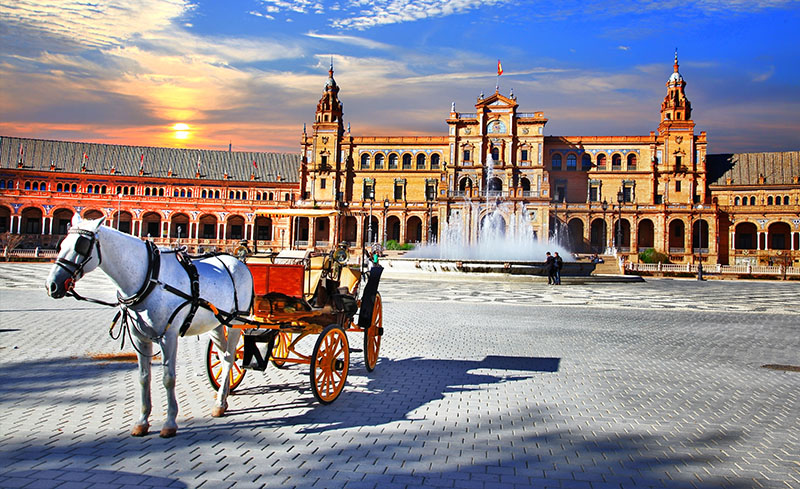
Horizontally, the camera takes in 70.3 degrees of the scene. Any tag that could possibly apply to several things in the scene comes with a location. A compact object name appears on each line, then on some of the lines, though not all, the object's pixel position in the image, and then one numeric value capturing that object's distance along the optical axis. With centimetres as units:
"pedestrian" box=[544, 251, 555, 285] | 2917
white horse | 508
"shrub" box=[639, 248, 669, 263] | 5312
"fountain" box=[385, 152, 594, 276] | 3161
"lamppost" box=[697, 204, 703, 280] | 6073
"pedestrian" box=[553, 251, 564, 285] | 2930
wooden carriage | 699
